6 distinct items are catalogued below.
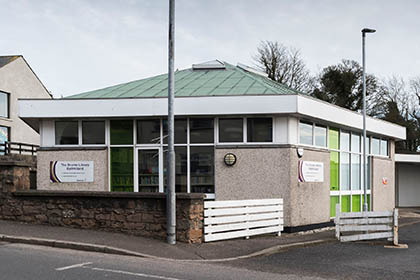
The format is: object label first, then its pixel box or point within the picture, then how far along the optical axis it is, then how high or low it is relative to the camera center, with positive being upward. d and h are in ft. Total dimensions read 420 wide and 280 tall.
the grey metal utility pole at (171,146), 41.88 +1.48
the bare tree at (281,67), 149.48 +26.84
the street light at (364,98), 60.29 +7.45
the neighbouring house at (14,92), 122.01 +17.00
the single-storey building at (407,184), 117.39 -3.91
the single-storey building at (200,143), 54.49 +2.28
